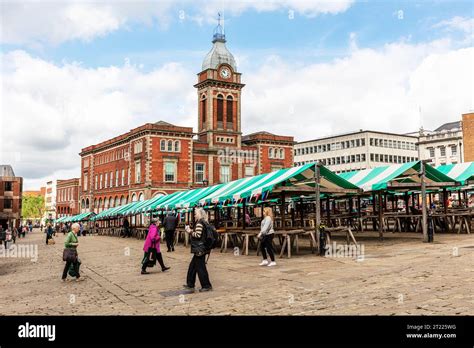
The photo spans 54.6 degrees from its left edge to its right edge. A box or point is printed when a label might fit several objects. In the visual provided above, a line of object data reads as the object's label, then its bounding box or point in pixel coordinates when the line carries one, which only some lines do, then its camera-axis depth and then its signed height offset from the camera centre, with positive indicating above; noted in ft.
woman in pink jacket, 40.78 -2.97
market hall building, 186.40 +28.50
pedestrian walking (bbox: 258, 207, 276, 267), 41.32 -1.68
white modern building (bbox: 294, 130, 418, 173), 266.77 +38.68
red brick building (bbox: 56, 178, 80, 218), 281.54 +12.32
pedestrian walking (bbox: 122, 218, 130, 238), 126.82 -3.62
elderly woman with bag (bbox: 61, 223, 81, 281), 38.34 -2.99
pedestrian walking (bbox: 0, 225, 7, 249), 106.11 -4.13
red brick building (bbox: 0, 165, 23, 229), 217.77 +9.62
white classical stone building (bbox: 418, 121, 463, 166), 237.25 +35.99
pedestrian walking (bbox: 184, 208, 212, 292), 30.04 -2.60
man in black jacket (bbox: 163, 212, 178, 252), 66.26 -1.96
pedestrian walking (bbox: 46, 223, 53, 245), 110.15 -3.64
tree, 408.46 +9.66
